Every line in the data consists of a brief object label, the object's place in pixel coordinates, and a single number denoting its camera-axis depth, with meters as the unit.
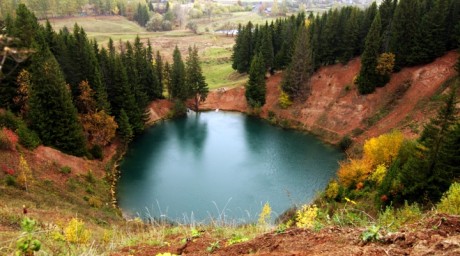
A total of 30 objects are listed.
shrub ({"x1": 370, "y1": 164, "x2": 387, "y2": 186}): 33.16
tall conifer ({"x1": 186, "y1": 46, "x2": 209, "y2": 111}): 68.06
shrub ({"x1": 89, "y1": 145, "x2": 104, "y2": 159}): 44.70
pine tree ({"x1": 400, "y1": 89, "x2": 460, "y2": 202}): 25.36
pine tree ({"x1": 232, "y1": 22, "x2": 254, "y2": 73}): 76.06
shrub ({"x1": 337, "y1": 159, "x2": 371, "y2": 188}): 34.53
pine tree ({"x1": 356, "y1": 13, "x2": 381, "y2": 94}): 54.19
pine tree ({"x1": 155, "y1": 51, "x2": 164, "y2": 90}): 68.75
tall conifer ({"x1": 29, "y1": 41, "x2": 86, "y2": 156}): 39.34
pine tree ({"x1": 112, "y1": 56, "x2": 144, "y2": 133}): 52.47
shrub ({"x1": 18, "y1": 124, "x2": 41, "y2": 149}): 36.72
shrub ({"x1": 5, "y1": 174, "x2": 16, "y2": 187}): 29.84
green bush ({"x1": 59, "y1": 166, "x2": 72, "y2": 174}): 37.32
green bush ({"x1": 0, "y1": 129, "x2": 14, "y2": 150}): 34.12
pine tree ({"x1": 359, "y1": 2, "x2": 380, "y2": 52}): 60.91
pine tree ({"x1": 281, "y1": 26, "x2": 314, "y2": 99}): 61.50
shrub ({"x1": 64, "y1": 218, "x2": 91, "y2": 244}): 13.18
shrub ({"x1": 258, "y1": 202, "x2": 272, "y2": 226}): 12.28
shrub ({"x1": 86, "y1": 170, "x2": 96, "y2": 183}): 39.00
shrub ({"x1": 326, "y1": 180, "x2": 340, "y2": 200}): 33.47
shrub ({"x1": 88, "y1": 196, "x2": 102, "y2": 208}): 33.47
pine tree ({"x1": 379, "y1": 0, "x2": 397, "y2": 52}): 57.29
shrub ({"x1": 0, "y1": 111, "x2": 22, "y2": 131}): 36.84
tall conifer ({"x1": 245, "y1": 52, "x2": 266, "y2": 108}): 64.94
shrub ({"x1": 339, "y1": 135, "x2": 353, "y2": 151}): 50.97
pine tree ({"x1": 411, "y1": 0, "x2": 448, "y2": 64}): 51.59
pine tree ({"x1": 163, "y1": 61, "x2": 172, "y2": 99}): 68.31
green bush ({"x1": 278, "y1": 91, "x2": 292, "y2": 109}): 63.62
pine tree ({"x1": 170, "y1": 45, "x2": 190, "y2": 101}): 67.12
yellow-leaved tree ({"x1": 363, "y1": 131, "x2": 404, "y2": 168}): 34.97
